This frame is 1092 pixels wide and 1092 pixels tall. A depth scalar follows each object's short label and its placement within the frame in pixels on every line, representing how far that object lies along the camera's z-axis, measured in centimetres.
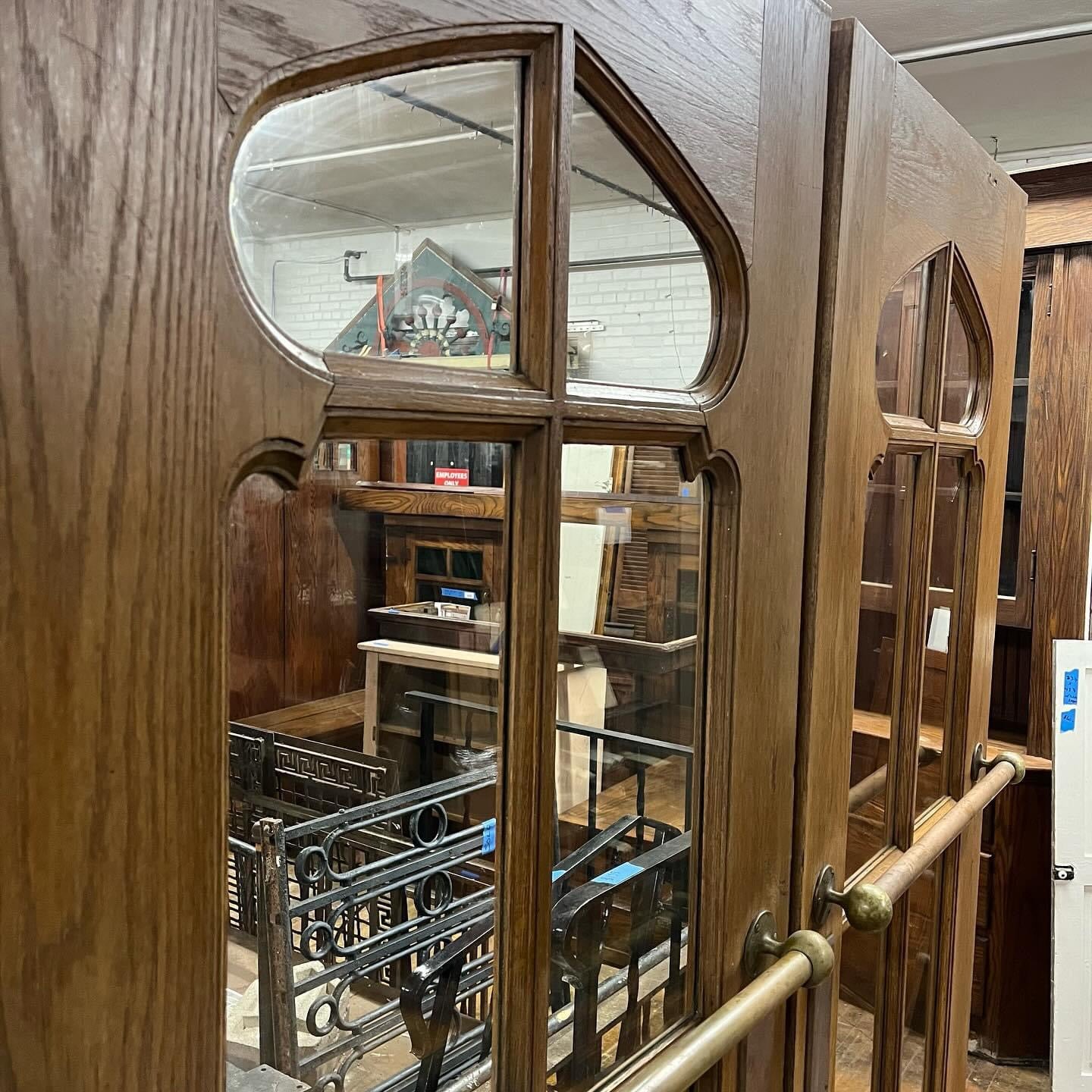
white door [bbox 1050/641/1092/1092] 216
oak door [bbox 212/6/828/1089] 44
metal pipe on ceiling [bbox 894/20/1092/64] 219
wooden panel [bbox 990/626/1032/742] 279
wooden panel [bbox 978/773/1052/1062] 247
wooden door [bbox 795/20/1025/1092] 83
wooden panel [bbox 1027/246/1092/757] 250
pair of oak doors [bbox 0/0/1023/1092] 35
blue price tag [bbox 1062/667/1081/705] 230
